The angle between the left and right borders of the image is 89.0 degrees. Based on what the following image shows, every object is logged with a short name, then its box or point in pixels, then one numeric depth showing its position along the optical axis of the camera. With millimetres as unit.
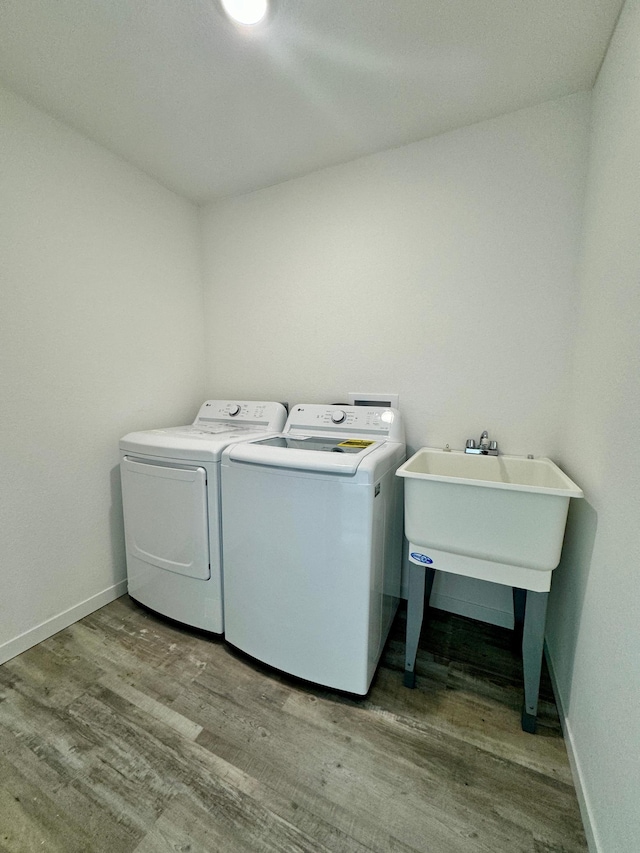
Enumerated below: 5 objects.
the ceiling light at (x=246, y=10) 962
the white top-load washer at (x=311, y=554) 1109
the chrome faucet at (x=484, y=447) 1487
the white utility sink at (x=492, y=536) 989
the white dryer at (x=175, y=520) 1381
